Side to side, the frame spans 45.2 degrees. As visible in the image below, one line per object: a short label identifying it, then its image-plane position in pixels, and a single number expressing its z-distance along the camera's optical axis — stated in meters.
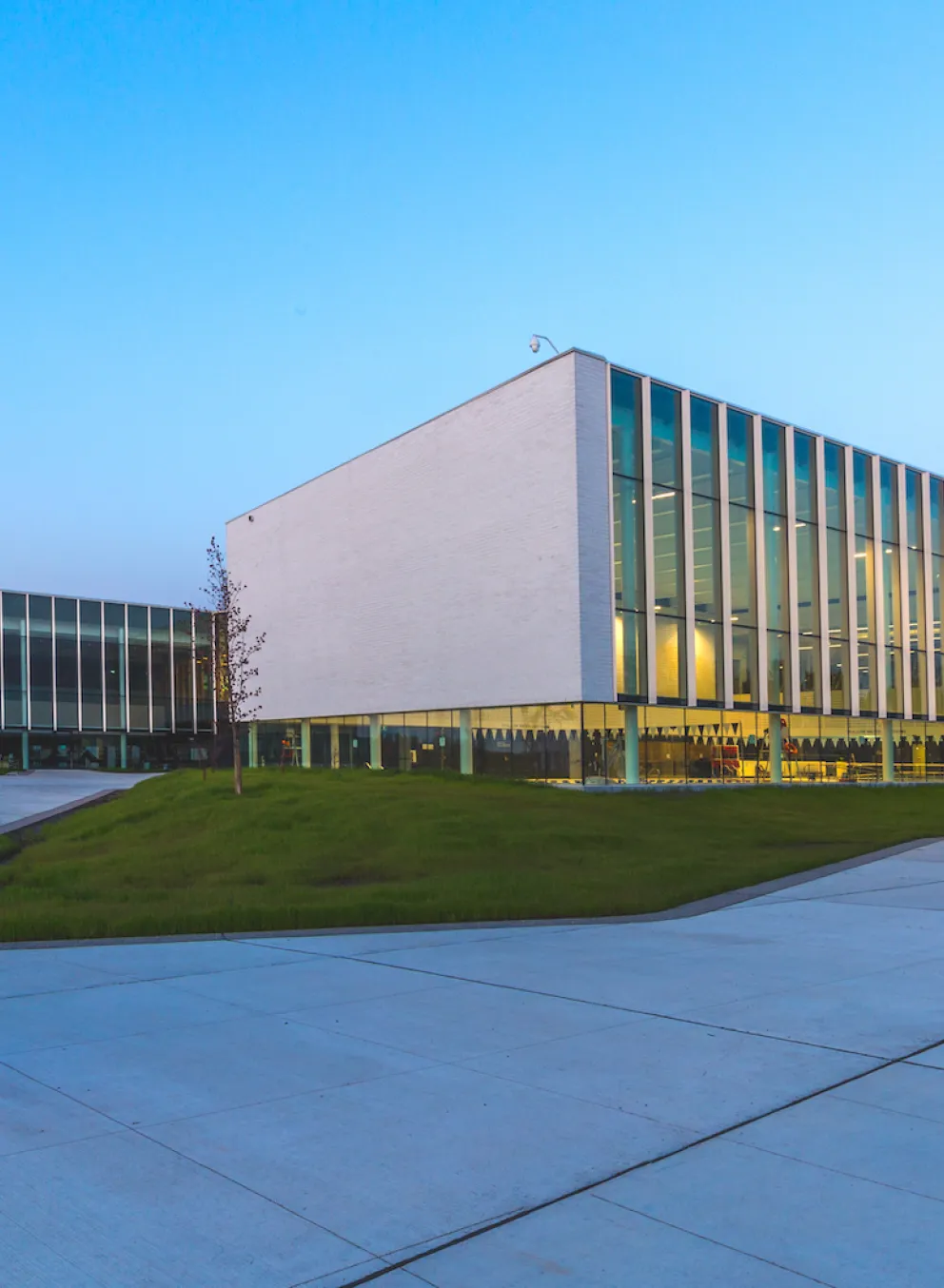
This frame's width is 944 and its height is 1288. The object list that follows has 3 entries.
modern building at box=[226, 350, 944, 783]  36.44
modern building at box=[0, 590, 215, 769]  65.44
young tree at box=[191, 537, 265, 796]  36.53
